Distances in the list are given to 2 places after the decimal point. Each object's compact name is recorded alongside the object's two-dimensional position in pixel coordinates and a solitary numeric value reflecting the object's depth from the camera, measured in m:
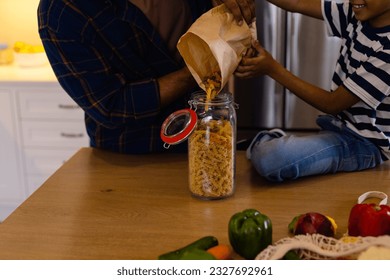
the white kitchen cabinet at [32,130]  3.62
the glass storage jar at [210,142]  1.97
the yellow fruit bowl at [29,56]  3.86
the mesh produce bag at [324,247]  1.69
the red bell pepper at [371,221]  1.78
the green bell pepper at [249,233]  1.76
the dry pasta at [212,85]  2.01
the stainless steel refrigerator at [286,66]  3.41
